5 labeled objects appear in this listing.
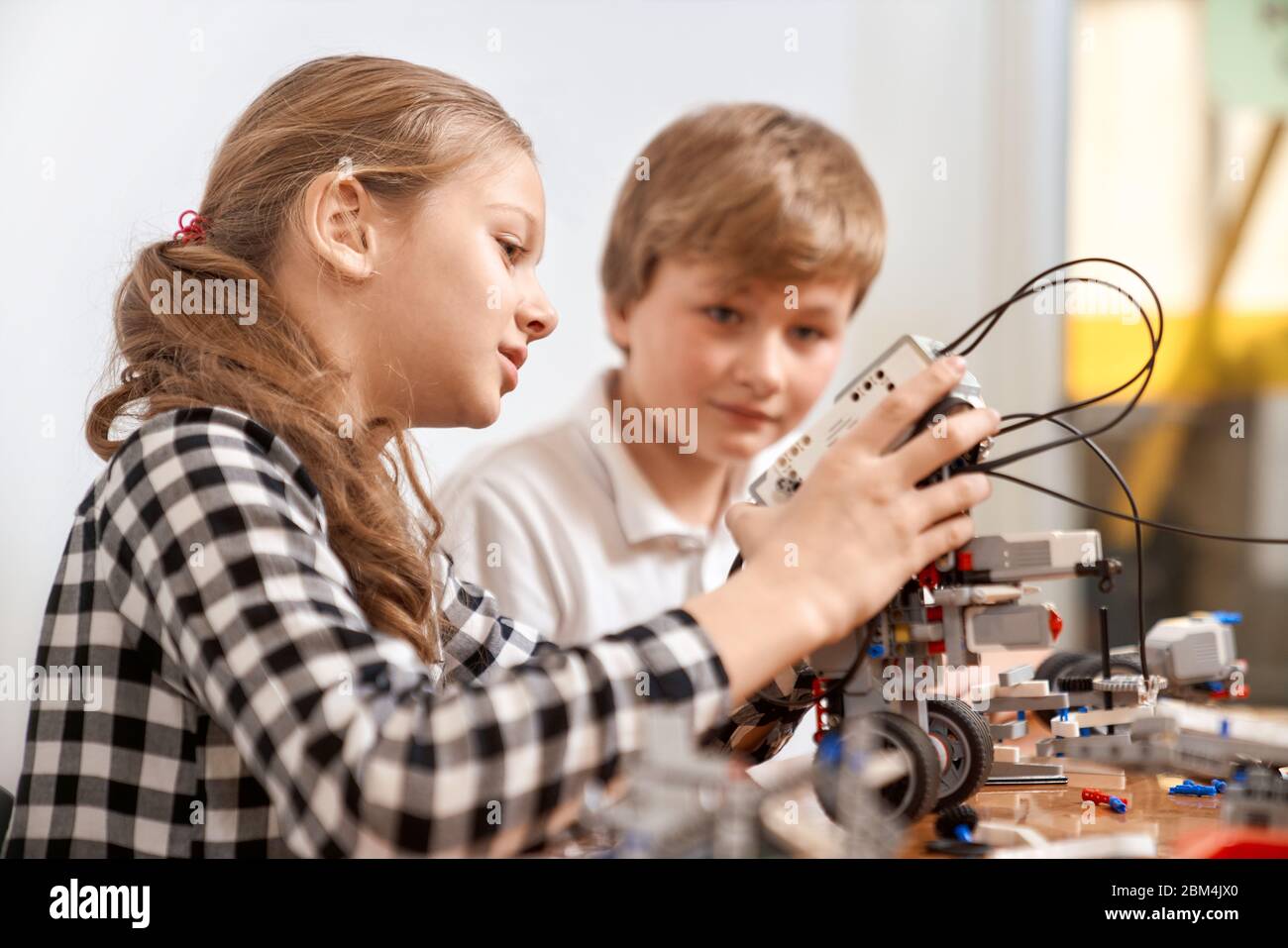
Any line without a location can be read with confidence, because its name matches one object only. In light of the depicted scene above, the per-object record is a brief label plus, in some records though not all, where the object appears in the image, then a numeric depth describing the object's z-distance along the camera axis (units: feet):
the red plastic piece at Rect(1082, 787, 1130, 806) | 2.77
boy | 4.85
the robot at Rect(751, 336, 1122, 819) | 2.56
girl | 1.80
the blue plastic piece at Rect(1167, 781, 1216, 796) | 2.82
